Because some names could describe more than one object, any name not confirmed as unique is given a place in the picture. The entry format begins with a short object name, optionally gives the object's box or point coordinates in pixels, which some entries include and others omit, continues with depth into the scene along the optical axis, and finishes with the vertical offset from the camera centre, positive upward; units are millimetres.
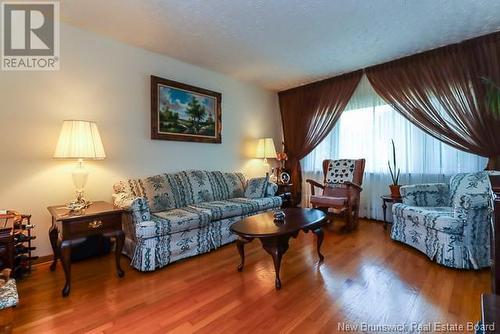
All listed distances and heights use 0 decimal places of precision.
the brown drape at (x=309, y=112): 3967 +935
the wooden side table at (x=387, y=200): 3155 -470
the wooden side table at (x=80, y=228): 1804 -498
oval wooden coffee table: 1881 -520
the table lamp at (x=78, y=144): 2102 +188
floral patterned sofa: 2215 -504
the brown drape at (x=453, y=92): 2703 +908
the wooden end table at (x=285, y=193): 3896 -454
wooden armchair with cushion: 3312 -357
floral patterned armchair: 2123 -575
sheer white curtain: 3160 +227
